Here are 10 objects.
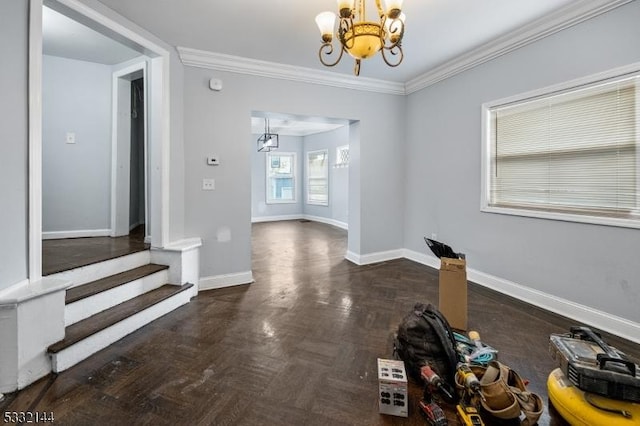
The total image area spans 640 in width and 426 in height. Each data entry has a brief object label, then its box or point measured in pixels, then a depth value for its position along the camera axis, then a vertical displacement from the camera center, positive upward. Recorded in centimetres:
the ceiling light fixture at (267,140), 748 +186
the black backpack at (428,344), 179 -87
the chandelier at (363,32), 190 +114
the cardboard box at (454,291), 249 -73
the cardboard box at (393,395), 159 -102
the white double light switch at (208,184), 353 +25
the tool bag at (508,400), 148 -101
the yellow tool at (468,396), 146 -104
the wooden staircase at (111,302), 210 -88
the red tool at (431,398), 151 -107
